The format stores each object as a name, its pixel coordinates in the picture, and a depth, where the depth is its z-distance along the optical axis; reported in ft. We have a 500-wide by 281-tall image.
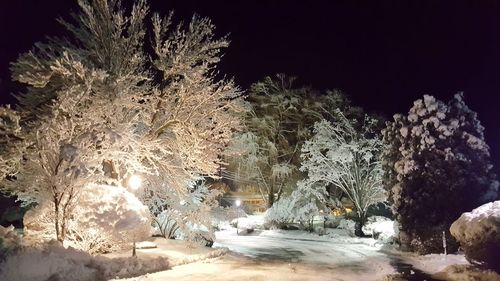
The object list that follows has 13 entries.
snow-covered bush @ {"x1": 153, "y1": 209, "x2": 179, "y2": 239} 64.44
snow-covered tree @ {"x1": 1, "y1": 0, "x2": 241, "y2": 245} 47.50
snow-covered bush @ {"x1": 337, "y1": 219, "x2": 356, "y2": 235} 94.46
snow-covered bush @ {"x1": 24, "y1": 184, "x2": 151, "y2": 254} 48.24
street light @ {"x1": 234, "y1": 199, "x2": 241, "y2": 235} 69.09
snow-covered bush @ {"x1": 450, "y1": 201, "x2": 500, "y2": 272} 44.96
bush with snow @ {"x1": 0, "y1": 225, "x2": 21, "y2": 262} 38.88
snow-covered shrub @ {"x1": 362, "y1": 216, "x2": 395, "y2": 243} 78.79
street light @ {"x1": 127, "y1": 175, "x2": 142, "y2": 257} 56.03
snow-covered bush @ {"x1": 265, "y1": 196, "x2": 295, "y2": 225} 103.30
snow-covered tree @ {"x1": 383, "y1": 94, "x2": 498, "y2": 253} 62.18
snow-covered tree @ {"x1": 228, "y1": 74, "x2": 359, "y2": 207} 120.16
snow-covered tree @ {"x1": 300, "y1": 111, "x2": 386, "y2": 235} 94.53
